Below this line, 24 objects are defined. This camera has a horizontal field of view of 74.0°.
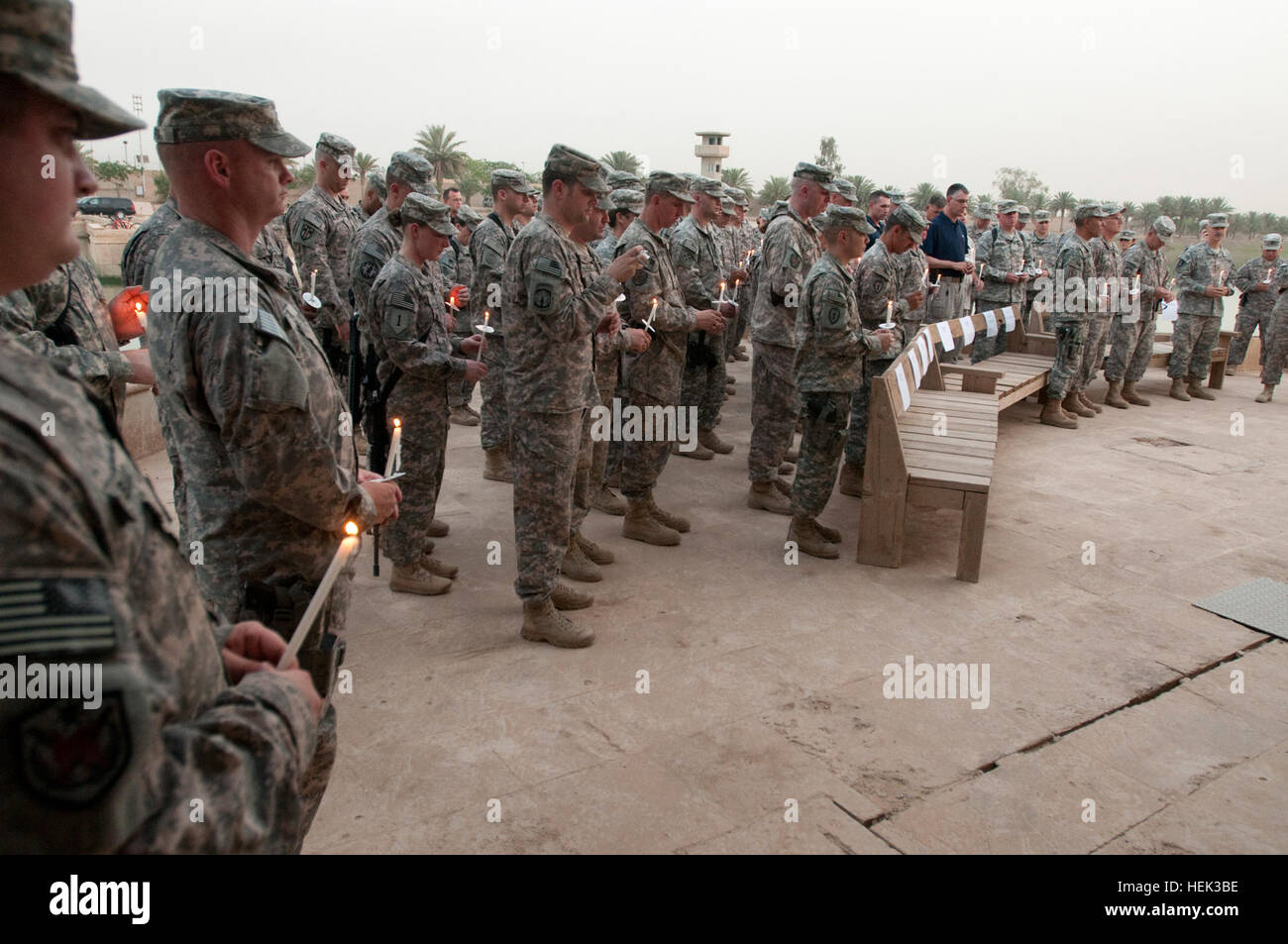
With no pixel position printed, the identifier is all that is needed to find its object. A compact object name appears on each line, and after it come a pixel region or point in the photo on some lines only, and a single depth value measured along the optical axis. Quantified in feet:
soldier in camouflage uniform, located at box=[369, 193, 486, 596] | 14.30
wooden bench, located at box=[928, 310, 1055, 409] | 25.35
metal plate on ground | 15.11
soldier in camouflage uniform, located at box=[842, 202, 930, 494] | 19.51
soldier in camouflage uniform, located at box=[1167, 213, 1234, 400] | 34.01
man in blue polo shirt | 31.91
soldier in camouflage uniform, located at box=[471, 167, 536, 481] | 21.35
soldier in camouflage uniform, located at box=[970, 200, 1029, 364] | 35.12
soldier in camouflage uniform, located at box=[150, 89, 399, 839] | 6.29
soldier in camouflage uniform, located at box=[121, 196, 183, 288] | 13.21
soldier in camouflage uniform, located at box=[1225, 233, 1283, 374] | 36.40
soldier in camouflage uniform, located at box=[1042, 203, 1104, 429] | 29.01
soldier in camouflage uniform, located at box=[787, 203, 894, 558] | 17.42
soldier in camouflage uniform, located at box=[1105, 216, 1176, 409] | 32.81
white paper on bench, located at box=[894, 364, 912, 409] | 18.82
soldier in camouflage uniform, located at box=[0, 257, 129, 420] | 8.87
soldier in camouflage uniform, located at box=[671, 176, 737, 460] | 23.90
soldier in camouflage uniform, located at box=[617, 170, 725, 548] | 18.31
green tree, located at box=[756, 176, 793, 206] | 134.35
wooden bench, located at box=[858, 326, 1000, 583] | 16.35
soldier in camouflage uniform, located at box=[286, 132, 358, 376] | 21.16
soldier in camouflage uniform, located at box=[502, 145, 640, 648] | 13.32
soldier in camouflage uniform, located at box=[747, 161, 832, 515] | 20.27
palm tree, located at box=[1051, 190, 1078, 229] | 134.11
